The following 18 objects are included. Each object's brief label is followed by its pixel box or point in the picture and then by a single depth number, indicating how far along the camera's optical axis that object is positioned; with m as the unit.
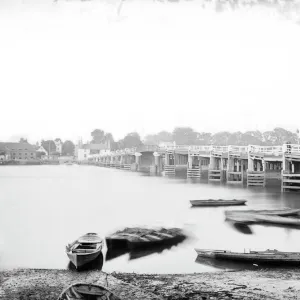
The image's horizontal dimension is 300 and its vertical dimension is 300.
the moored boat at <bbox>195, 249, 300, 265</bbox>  10.34
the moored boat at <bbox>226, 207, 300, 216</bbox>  17.21
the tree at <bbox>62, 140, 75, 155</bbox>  140.12
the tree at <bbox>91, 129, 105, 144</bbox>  142.75
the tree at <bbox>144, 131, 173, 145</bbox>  136.75
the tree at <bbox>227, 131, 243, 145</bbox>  100.56
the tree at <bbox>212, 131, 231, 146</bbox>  104.95
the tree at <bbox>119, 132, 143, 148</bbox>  111.56
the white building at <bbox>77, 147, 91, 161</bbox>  130.25
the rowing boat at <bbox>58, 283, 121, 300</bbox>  7.03
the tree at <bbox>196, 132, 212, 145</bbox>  109.19
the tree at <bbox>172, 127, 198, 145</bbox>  110.38
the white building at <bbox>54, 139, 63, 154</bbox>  140.04
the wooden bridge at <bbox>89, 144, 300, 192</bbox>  27.56
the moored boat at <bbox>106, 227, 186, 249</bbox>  12.59
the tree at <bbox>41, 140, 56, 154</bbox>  134.94
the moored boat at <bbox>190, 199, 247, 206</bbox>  21.92
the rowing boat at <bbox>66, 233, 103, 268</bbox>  10.57
